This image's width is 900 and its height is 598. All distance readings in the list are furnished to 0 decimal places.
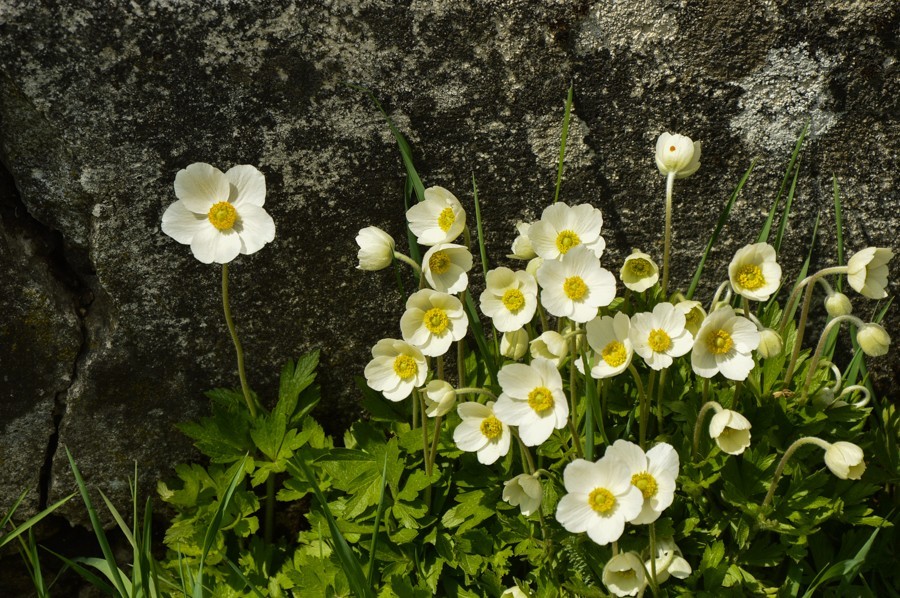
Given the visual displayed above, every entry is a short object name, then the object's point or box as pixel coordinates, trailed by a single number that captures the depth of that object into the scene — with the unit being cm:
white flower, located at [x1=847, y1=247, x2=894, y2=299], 219
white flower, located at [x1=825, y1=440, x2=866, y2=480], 204
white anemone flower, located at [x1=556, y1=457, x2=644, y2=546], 198
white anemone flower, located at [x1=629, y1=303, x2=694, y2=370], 218
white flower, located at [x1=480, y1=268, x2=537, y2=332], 232
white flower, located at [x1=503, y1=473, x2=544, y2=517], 218
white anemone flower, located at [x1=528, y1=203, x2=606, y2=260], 230
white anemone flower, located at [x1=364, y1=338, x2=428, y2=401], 239
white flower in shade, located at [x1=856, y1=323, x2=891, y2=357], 221
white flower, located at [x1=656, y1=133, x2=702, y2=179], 229
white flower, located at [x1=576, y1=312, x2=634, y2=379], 217
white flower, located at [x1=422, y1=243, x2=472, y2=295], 230
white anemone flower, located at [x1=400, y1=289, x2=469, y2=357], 234
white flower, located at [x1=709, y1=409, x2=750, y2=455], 212
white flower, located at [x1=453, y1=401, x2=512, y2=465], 227
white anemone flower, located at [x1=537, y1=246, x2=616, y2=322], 217
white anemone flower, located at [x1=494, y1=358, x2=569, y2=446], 213
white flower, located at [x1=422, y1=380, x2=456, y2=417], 222
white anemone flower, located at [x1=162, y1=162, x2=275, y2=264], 218
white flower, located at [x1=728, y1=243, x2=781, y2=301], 222
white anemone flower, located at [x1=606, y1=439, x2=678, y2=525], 199
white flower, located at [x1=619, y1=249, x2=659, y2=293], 239
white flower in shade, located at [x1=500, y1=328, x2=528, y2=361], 240
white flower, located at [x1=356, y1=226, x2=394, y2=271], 234
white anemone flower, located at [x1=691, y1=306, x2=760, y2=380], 218
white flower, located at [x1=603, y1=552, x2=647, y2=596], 212
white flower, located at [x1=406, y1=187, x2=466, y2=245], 232
